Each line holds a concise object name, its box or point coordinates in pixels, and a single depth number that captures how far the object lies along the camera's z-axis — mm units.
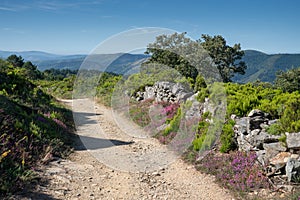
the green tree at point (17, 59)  74119
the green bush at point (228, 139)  9656
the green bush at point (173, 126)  12925
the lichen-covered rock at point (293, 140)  7457
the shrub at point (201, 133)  10492
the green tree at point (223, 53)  37250
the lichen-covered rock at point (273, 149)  7902
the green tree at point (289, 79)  27655
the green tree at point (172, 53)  22375
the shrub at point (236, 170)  7443
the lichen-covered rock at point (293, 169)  7004
